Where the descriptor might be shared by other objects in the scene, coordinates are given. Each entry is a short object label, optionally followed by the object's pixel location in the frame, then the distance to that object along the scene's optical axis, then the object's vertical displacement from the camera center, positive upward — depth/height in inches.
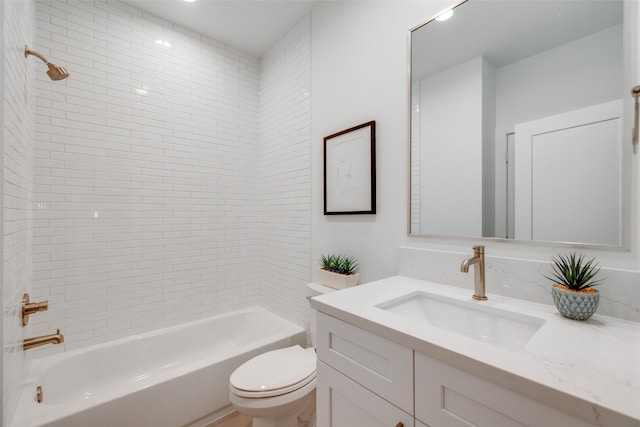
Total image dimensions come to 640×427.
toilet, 53.6 -34.0
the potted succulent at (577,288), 33.2 -9.1
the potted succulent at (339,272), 67.7 -14.3
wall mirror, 36.8 +14.6
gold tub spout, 47.5 -21.8
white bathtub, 54.9 -39.3
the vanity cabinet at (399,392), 23.6 -18.3
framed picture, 66.1 +11.4
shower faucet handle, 47.8 -16.1
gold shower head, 51.1 +26.6
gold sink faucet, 43.1 -9.0
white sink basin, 36.9 -15.2
